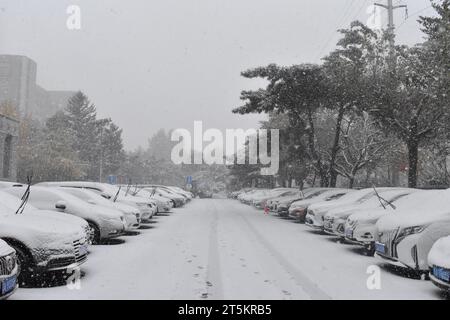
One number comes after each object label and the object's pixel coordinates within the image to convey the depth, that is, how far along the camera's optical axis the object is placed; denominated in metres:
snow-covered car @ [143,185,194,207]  27.65
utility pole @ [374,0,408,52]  22.90
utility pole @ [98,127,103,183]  66.11
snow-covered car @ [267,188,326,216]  20.18
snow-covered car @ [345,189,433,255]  9.24
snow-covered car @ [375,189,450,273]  6.63
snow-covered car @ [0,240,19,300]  5.04
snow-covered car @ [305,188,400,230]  13.03
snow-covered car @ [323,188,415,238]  11.33
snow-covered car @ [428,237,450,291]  5.59
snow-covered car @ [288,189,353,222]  16.84
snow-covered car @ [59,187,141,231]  11.79
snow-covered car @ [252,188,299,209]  28.46
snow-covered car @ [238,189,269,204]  32.26
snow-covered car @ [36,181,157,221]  14.36
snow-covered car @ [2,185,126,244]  10.21
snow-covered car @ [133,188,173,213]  20.94
